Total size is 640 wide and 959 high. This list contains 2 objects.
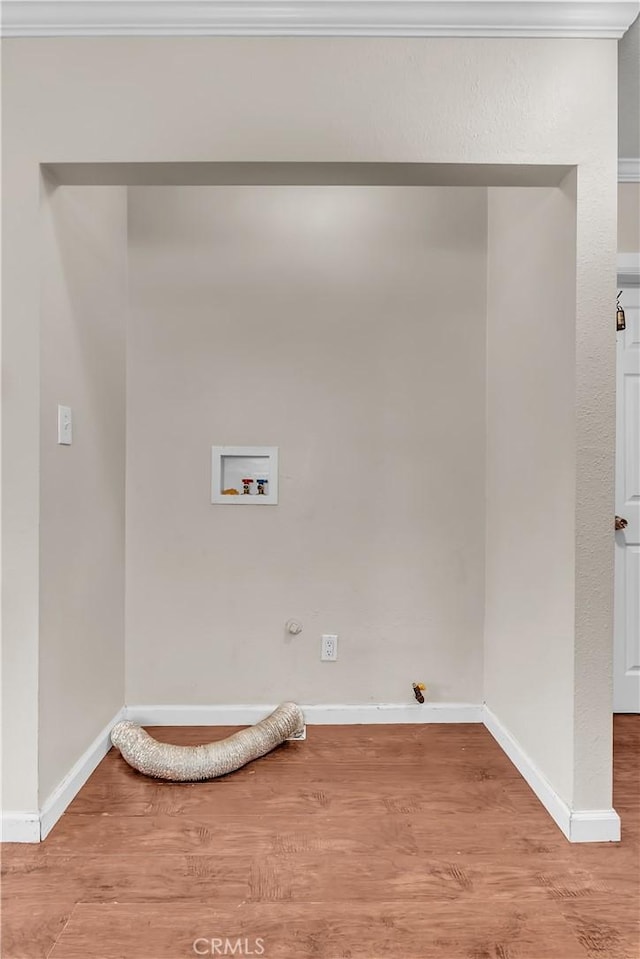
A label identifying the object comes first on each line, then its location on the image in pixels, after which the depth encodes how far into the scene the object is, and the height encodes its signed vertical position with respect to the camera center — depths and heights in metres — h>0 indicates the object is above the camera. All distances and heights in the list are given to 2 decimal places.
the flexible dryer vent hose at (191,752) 2.14 -1.04
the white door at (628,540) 2.78 -0.32
